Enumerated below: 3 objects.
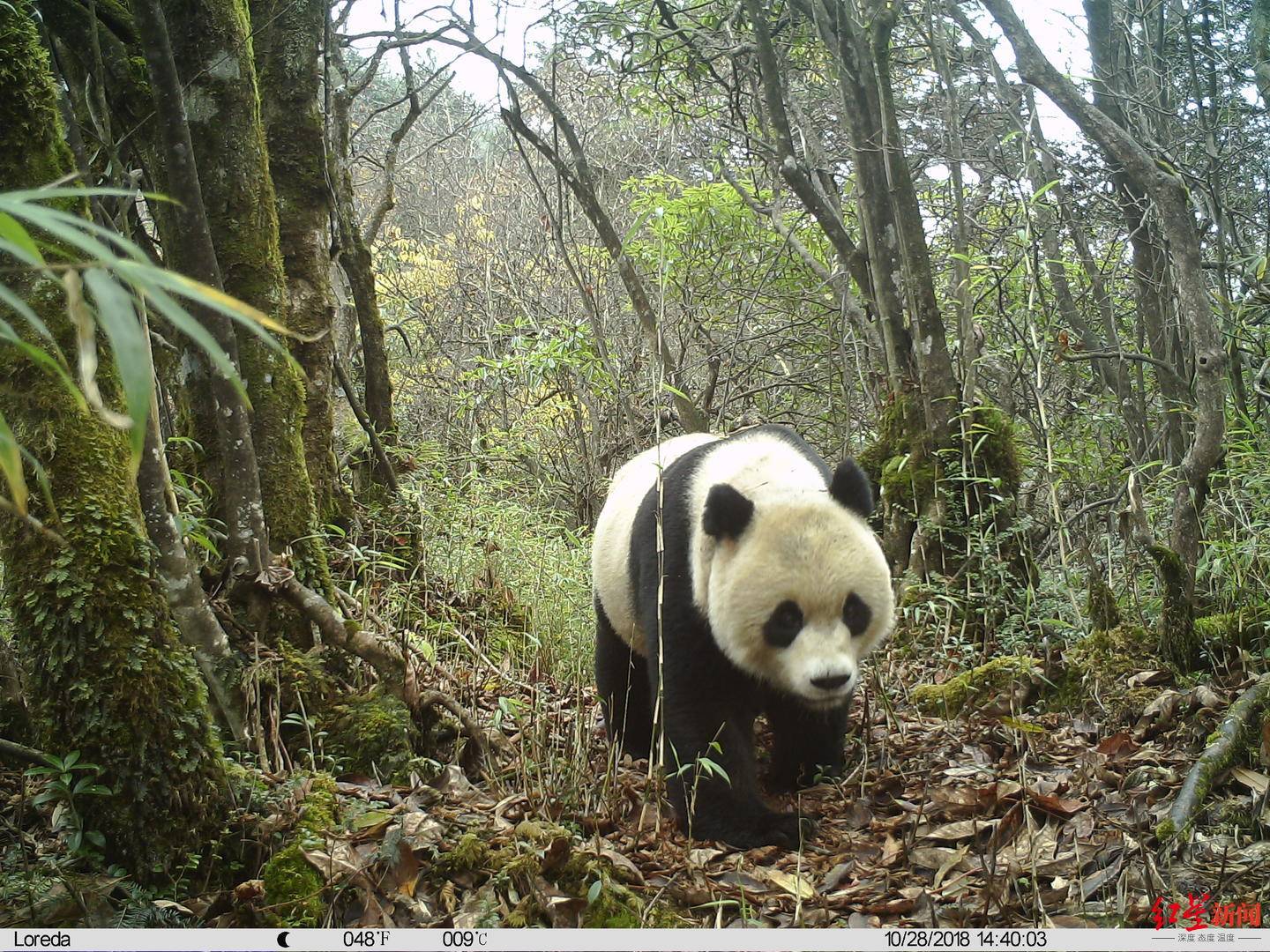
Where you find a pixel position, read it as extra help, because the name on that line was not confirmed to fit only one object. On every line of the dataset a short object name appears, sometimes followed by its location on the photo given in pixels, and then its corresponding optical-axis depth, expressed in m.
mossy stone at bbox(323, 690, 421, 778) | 4.38
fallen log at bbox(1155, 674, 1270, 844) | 3.36
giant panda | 4.20
